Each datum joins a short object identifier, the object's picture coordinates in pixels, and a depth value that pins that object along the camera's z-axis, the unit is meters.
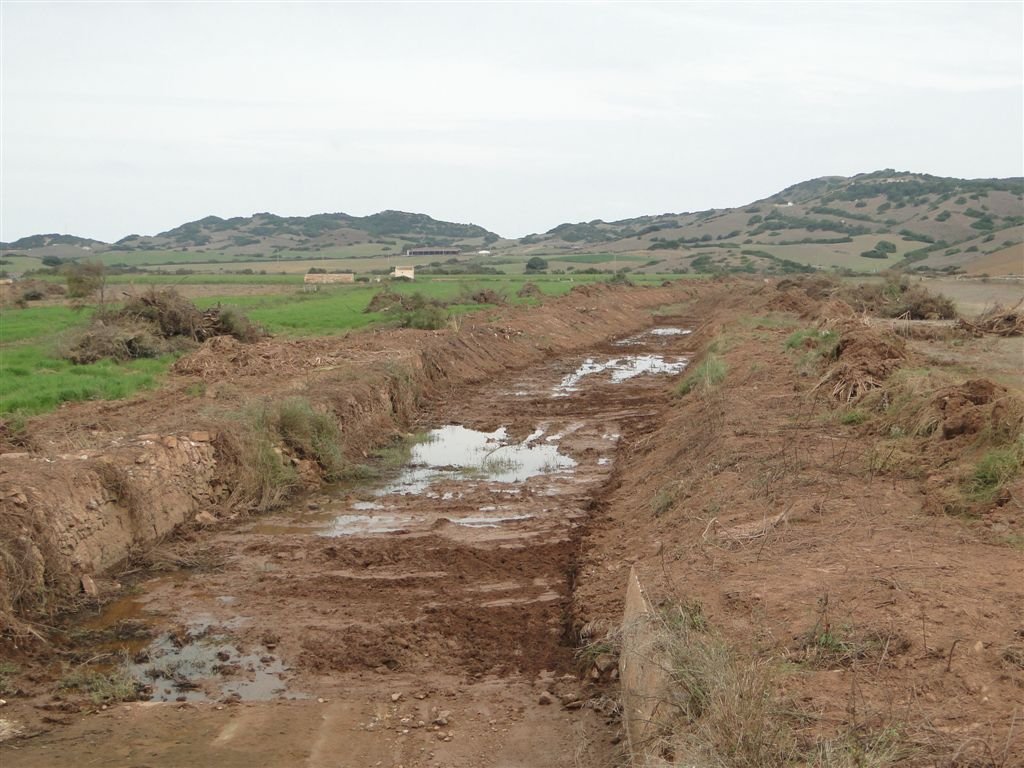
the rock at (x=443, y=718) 6.31
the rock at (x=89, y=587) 8.80
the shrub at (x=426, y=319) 28.67
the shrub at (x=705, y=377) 18.17
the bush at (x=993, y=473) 8.41
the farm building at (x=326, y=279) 60.62
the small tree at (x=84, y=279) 31.95
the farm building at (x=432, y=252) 134.00
